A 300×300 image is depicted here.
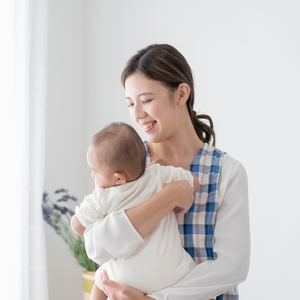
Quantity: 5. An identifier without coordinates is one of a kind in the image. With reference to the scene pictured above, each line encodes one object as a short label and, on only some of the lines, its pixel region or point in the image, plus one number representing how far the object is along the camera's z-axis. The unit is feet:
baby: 4.53
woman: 4.49
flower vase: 9.51
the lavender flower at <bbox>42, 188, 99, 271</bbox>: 9.46
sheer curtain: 8.71
